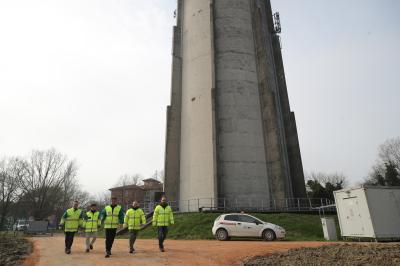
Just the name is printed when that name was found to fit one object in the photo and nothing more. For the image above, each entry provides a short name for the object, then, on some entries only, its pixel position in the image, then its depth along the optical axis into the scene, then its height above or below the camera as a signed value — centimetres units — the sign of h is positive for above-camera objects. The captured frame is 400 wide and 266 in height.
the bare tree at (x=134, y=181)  9551 +1663
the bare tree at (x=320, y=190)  4030 +560
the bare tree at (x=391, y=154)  5719 +1417
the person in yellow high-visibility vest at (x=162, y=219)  1055 +58
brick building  8762 +1236
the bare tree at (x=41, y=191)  5059 +754
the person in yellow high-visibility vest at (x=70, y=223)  1085 +52
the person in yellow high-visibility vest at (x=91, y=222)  1086 +54
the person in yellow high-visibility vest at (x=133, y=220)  1043 +56
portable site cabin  1401 +90
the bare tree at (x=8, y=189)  4866 +759
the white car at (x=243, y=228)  1543 +36
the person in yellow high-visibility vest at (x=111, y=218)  991 +61
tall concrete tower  2672 +1093
